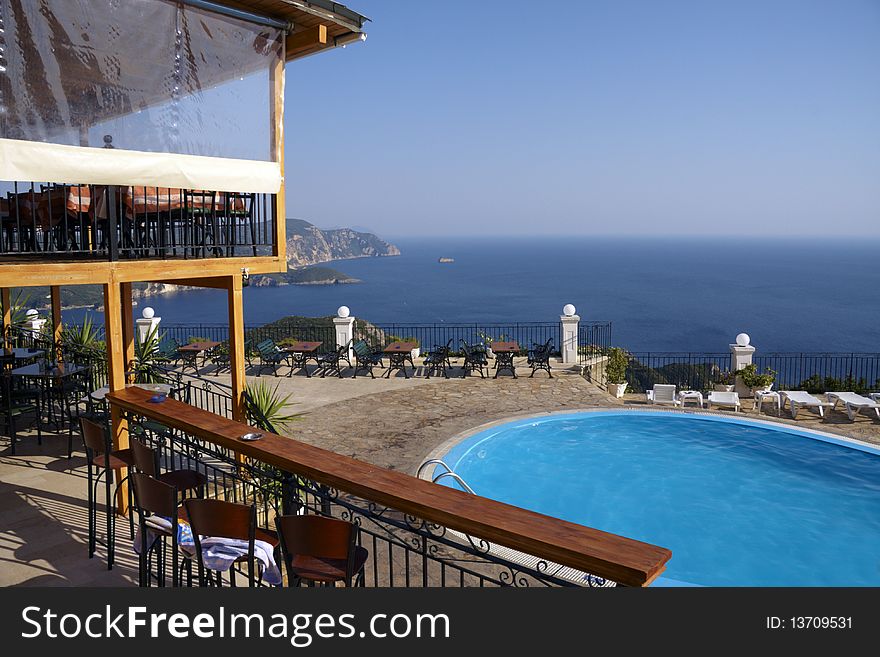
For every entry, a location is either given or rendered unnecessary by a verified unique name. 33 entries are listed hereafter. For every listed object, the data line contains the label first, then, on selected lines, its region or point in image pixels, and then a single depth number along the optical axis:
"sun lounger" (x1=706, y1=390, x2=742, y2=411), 14.20
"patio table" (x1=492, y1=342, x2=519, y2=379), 16.77
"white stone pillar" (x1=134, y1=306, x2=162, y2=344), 16.47
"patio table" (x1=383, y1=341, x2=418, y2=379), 16.81
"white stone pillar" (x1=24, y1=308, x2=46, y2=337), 15.21
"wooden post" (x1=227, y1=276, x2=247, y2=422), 8.16
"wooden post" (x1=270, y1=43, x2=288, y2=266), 8.22
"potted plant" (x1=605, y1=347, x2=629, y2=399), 17.30
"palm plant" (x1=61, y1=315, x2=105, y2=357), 11.11
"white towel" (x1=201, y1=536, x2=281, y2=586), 3.65
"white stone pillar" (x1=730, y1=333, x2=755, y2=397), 15.63
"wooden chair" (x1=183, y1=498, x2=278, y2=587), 3.41
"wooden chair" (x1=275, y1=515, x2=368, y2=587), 3.22
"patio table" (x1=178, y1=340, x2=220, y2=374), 16.61
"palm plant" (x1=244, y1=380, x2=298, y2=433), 7.52
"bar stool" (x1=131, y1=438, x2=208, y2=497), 4.49
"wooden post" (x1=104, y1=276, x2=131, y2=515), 6.55
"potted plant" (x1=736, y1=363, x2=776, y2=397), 15.22
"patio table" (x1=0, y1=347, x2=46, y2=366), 9.76
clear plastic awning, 6.26
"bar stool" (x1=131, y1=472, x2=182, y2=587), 3.74
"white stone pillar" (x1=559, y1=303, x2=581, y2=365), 17.22
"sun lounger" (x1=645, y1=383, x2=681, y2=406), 14.81
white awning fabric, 5.81
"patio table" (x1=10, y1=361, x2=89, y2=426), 8.52
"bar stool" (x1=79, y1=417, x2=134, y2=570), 4.95
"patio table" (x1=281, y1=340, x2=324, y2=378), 16.86
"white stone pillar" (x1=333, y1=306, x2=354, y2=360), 17.97
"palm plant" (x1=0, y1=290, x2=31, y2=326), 14.83
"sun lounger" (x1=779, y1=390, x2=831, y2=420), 13.59
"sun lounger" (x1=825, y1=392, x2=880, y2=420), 13.20
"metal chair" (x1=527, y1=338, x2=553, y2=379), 16.53
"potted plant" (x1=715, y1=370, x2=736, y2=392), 15.83
